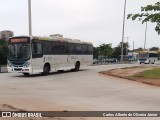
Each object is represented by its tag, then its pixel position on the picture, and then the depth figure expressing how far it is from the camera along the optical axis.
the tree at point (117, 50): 114.13
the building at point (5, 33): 122.54
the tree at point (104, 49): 93.42
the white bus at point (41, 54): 25.56
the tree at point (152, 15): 30.83
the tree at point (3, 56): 49.29
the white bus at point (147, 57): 68.50
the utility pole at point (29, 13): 33.11
